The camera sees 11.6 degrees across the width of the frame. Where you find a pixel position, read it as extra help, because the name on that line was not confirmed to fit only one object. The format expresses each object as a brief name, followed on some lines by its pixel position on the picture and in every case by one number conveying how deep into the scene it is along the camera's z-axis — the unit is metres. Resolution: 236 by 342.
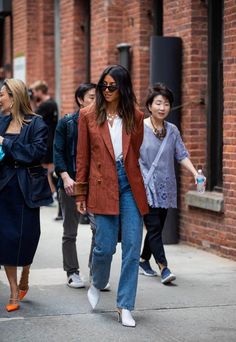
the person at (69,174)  10.10
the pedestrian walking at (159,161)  10.54
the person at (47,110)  16.98
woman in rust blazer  8.56
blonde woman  9.16
